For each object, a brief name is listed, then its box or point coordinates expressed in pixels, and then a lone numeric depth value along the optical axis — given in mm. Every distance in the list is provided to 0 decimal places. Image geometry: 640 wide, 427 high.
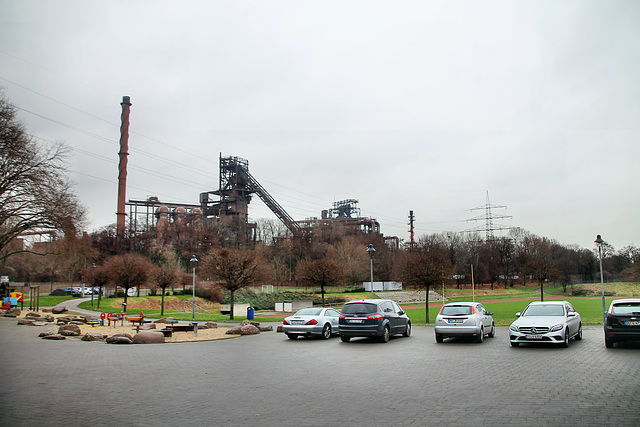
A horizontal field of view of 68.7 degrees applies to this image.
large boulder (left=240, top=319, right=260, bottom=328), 25881
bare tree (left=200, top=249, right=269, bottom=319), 30734
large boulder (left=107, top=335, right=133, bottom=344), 19438
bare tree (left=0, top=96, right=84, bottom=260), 30453
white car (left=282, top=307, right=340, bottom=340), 20469
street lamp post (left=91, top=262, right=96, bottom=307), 47706
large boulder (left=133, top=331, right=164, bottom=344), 19734
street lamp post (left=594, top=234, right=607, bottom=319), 24638
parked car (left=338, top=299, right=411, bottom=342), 18562
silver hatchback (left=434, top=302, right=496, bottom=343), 17750
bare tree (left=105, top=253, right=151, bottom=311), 41688
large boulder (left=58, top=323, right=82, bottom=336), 21781
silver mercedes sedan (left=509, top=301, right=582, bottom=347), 15625
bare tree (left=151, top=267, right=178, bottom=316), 39969
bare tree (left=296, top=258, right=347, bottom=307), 38906
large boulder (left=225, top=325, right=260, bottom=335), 23250
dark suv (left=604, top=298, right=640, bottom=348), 14619
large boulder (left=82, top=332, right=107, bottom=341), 20203
